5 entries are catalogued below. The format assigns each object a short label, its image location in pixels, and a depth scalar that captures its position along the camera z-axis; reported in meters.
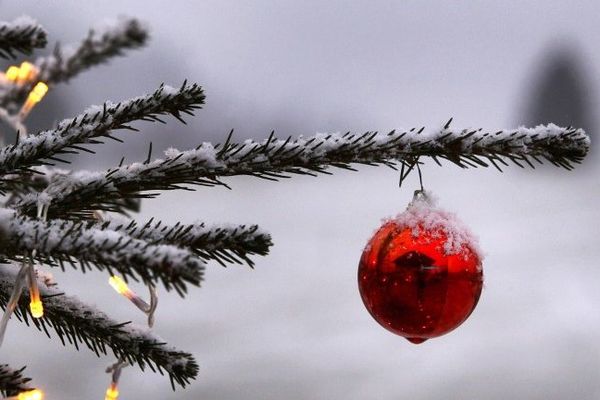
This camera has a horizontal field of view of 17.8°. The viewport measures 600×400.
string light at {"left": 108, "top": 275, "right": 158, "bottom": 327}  0.85
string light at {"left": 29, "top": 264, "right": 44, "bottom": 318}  0.79
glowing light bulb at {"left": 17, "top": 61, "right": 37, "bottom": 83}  0.98
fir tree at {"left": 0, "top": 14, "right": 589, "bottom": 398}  0.80
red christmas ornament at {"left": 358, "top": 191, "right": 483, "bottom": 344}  0.88
